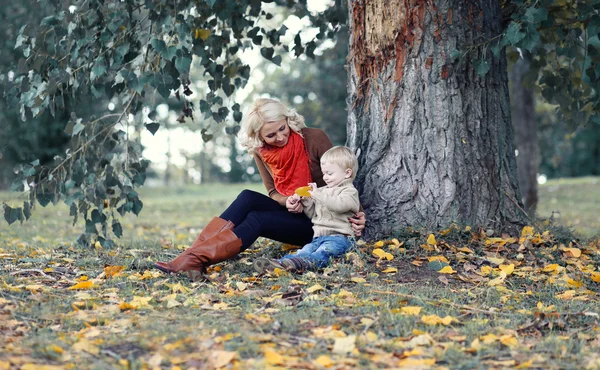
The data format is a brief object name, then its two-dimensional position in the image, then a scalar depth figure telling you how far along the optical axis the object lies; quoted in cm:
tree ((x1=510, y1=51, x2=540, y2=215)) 1023
